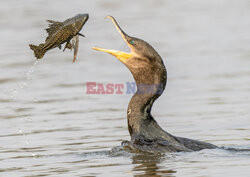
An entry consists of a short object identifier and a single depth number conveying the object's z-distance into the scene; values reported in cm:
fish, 1077
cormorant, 1059
